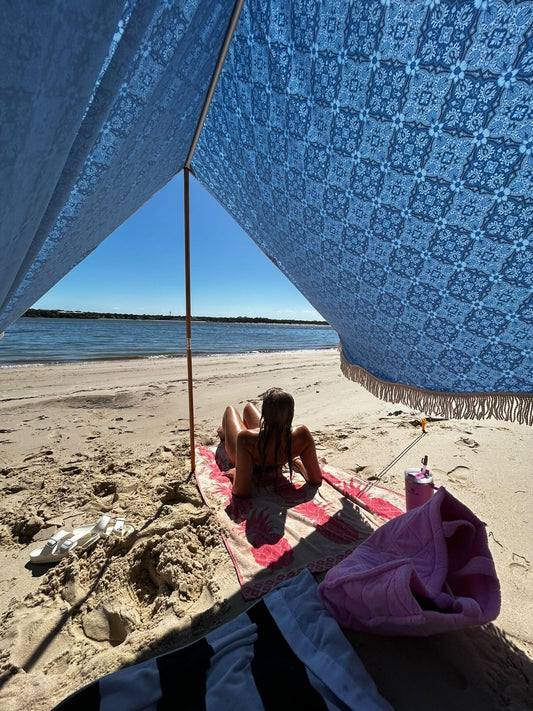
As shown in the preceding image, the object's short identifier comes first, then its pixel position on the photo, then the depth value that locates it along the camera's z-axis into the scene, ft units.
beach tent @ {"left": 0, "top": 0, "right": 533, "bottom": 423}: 2.60
